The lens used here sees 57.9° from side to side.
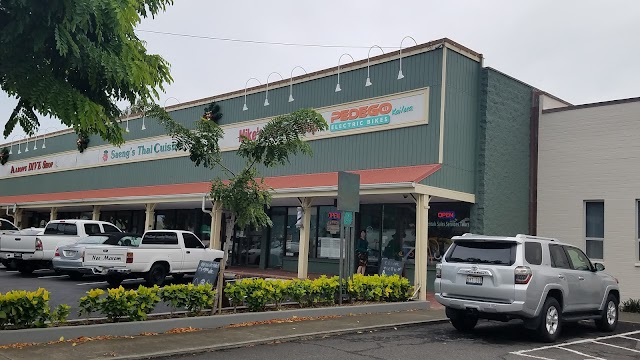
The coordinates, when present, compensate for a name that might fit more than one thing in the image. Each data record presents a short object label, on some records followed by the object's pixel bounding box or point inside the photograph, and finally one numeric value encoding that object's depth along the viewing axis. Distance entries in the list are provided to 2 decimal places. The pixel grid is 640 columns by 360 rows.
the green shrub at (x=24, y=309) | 8.38
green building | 17.14
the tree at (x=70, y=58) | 6.15
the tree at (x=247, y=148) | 11.30
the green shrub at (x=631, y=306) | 15.99
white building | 16.73
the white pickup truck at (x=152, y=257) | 15.58
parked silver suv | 9.70
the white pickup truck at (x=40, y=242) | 18.42
